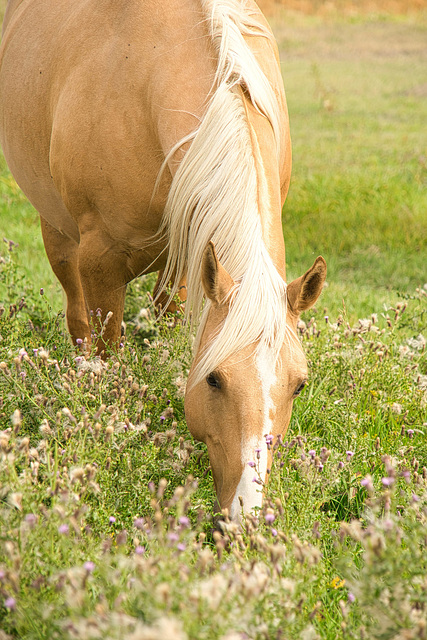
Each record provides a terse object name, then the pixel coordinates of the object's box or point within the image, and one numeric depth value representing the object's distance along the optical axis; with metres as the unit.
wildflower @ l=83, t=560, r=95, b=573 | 5.01
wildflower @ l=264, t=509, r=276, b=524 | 5.25
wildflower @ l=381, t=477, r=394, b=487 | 5.17
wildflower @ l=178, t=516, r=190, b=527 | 5.06
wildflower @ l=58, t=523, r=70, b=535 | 5.07
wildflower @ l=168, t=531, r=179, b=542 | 5.03
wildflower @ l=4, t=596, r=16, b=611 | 4.99
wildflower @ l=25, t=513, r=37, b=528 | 5.07
